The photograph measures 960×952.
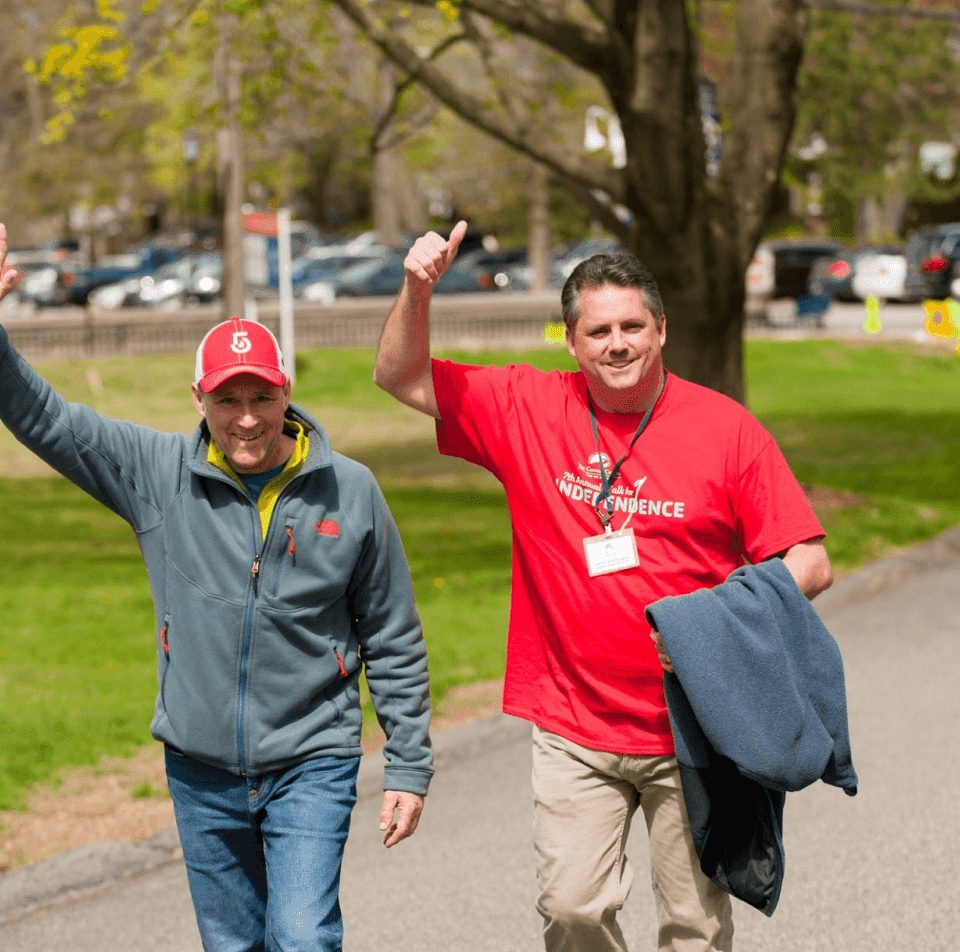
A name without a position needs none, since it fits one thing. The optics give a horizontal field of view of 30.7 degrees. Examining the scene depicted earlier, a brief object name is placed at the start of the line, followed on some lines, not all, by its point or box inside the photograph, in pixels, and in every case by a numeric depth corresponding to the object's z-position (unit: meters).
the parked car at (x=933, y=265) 38.69
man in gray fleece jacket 3.86
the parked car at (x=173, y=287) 46.69
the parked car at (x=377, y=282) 42.16
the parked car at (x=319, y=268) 45.12
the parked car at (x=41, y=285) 48.56
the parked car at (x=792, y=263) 43.32
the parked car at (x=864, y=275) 39.75
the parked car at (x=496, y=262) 48.47
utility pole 24.61
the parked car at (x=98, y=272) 48.94
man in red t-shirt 3.96
